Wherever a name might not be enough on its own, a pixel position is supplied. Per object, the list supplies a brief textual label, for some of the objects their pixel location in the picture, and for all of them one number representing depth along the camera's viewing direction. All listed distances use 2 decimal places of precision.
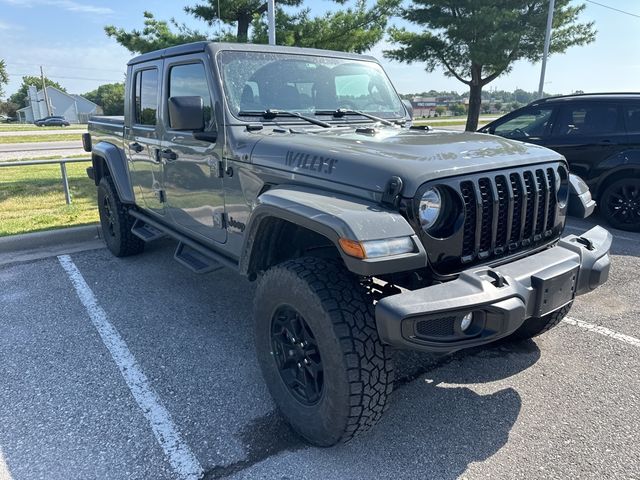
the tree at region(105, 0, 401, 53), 10.06
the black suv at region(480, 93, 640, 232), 6.60
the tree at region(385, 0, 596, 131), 13.73
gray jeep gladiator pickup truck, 2.12
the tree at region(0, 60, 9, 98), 71.94
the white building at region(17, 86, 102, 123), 70.31
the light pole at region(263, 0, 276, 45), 8.52
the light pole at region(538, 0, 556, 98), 13.81
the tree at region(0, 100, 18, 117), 78.12
